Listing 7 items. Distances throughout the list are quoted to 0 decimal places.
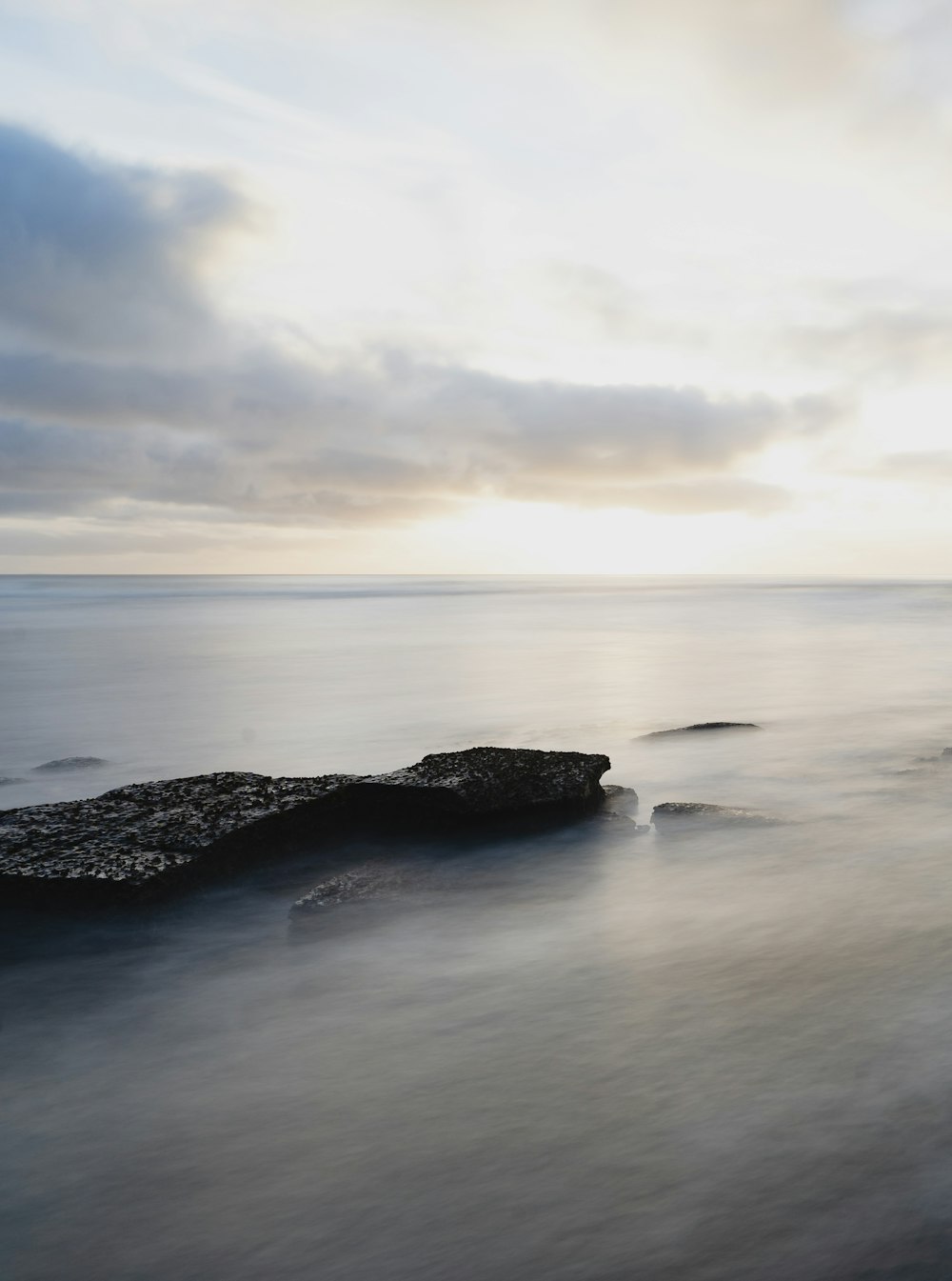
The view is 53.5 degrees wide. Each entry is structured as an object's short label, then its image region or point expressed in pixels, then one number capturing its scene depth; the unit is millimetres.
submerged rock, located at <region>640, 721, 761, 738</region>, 15336
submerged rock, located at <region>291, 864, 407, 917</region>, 7270
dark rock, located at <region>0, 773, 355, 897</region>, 6902
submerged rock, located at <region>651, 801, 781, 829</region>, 9664
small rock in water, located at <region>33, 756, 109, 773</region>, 13923
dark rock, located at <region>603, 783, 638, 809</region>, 10727
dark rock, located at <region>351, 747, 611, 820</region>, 9039
